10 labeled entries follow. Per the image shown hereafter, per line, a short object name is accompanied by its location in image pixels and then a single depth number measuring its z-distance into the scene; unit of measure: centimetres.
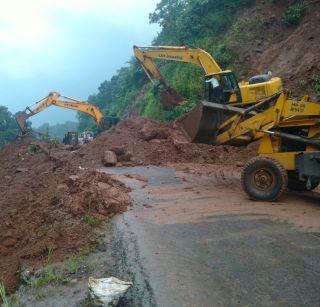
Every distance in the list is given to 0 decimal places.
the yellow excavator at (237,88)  1310
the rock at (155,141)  1759
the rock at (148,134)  1803
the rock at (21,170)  1950
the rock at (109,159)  1556
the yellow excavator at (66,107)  2797
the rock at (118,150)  1644
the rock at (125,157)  1608
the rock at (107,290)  495
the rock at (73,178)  1049
